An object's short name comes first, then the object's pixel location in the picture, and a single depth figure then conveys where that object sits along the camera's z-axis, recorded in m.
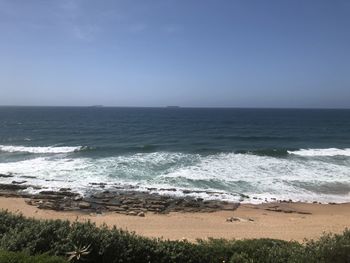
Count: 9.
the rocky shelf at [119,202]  20.72
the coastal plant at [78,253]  7.86
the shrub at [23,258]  6.78
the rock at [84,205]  21.03
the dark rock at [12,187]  24.67
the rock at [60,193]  23.04
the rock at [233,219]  18.80
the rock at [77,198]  22.12
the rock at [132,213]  19.91
